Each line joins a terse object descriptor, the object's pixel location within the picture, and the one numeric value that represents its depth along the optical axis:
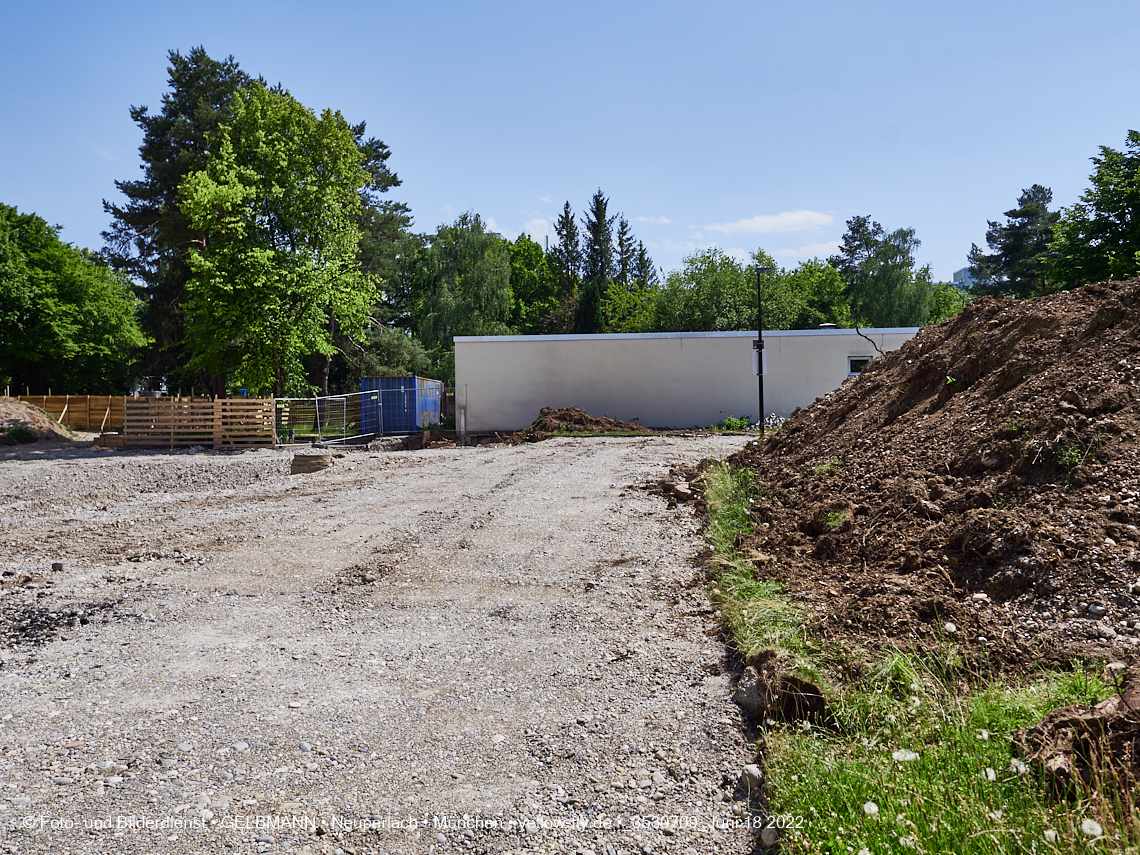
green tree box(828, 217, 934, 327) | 51.50
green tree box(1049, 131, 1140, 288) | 23.36
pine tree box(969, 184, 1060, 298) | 43.81
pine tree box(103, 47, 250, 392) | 30.48
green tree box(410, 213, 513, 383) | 42.19
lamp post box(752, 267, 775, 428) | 18.34
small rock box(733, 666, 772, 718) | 3.29
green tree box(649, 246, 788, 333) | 41.56
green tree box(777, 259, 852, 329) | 47.73
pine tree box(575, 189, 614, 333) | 52.25
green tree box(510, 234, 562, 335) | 52.72
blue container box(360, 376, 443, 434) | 25.48
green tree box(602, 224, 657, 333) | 46.81
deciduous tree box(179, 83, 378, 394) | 20.86
